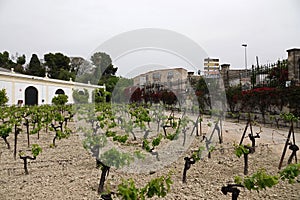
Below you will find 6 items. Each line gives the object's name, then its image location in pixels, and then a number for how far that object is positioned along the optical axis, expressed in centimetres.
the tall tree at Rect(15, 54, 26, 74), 3908
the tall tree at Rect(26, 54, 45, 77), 3688
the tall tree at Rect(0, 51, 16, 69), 3811
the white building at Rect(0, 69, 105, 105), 2145
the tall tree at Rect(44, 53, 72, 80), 3769
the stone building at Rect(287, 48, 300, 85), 952
